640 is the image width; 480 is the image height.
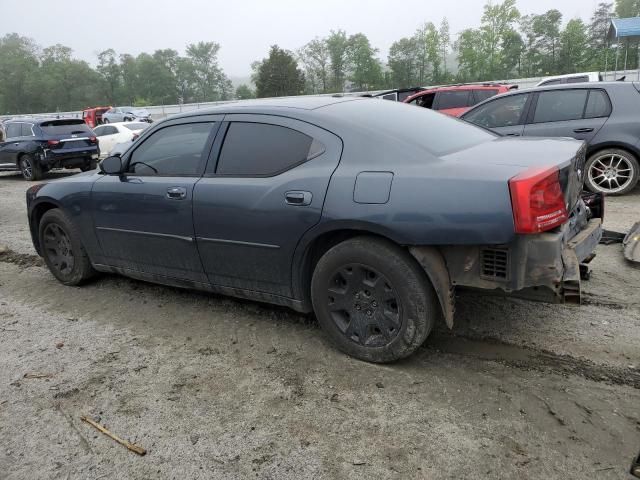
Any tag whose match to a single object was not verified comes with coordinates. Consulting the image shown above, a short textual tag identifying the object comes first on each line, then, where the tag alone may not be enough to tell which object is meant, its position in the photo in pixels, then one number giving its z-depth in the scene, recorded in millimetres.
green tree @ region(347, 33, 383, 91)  63062
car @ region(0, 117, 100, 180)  13031
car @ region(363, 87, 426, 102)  16234
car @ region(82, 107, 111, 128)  27178
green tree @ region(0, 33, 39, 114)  73250
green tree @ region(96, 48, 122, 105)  78062
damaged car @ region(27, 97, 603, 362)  2568
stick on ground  2436
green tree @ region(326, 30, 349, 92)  66062
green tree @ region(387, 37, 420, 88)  60906
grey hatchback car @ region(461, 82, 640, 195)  6637
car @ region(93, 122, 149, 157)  16203
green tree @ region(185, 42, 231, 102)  83519
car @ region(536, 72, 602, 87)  13539
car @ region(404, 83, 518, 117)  11680
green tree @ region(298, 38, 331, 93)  67062
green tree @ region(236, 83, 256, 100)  72250
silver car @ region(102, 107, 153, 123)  25002
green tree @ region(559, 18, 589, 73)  51812
